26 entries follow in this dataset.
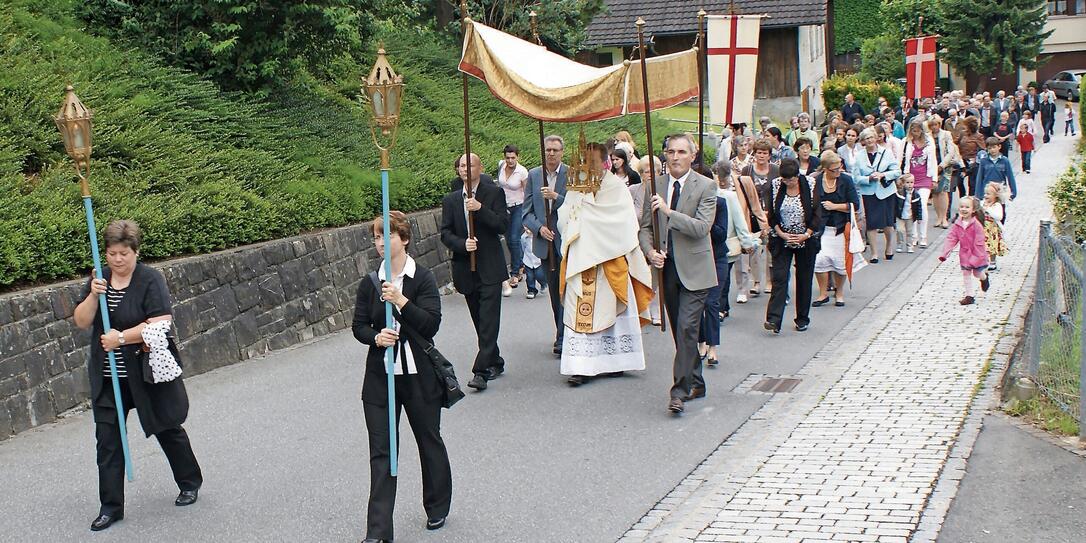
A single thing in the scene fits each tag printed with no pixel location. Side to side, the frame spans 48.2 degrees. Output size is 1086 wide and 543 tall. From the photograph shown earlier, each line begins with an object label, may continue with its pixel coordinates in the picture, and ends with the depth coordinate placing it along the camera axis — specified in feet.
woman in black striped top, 21.86
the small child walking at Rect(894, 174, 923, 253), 55.67
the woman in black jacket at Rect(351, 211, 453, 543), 20.49
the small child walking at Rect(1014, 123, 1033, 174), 93.91
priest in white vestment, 32.22
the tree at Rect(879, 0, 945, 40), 174.70
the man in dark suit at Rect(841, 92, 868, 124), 96.37
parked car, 172.24
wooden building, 127.95
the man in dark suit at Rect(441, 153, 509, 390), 32.91
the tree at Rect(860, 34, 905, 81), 172.14
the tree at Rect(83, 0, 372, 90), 48.37
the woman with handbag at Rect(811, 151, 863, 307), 43.57
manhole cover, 31.94
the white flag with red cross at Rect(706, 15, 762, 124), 40.88
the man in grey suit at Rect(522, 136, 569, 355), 35.83
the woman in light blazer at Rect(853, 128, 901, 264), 53.01
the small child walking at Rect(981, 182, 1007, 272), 44.55
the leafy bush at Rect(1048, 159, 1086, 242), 38.45
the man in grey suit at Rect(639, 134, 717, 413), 29.55
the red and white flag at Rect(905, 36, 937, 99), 74.28
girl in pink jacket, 42.93
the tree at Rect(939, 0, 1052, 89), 170.30
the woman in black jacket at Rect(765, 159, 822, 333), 39.34
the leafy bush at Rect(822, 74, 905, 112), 122.83
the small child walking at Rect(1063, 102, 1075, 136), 132.30
